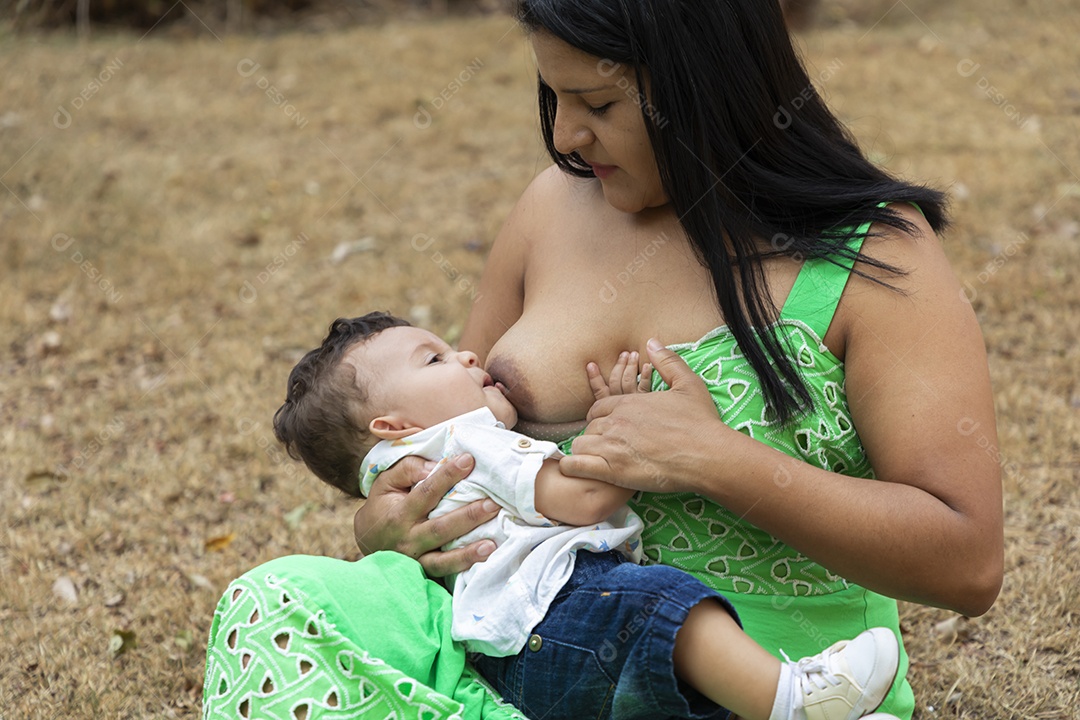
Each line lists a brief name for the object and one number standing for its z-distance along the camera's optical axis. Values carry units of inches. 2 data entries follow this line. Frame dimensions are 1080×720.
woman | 71.8
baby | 70.2
